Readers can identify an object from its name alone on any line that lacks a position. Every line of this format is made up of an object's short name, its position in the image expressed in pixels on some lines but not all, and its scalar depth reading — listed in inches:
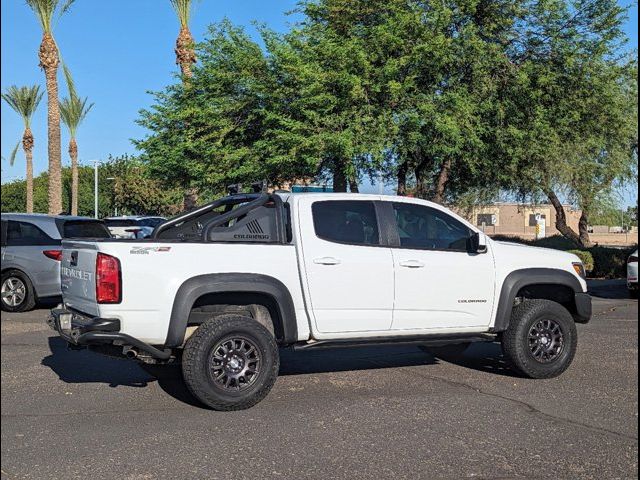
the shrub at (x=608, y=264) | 853.2
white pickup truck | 225.6
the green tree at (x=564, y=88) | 716.7
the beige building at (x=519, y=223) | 3014.3
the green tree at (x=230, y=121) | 698.8
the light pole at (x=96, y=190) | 1814.1
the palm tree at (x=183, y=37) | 981.2
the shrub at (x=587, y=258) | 808.9
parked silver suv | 451.5
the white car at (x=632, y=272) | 570.9
